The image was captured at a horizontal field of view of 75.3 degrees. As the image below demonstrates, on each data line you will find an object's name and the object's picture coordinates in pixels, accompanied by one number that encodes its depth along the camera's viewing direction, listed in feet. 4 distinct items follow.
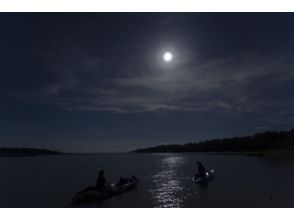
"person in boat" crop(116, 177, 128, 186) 74.37
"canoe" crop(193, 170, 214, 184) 85.84
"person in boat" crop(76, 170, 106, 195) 61.13
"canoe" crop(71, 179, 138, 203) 57.89
